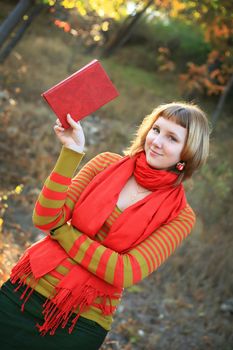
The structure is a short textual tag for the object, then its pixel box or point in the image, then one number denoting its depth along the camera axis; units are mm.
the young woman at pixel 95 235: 1858
